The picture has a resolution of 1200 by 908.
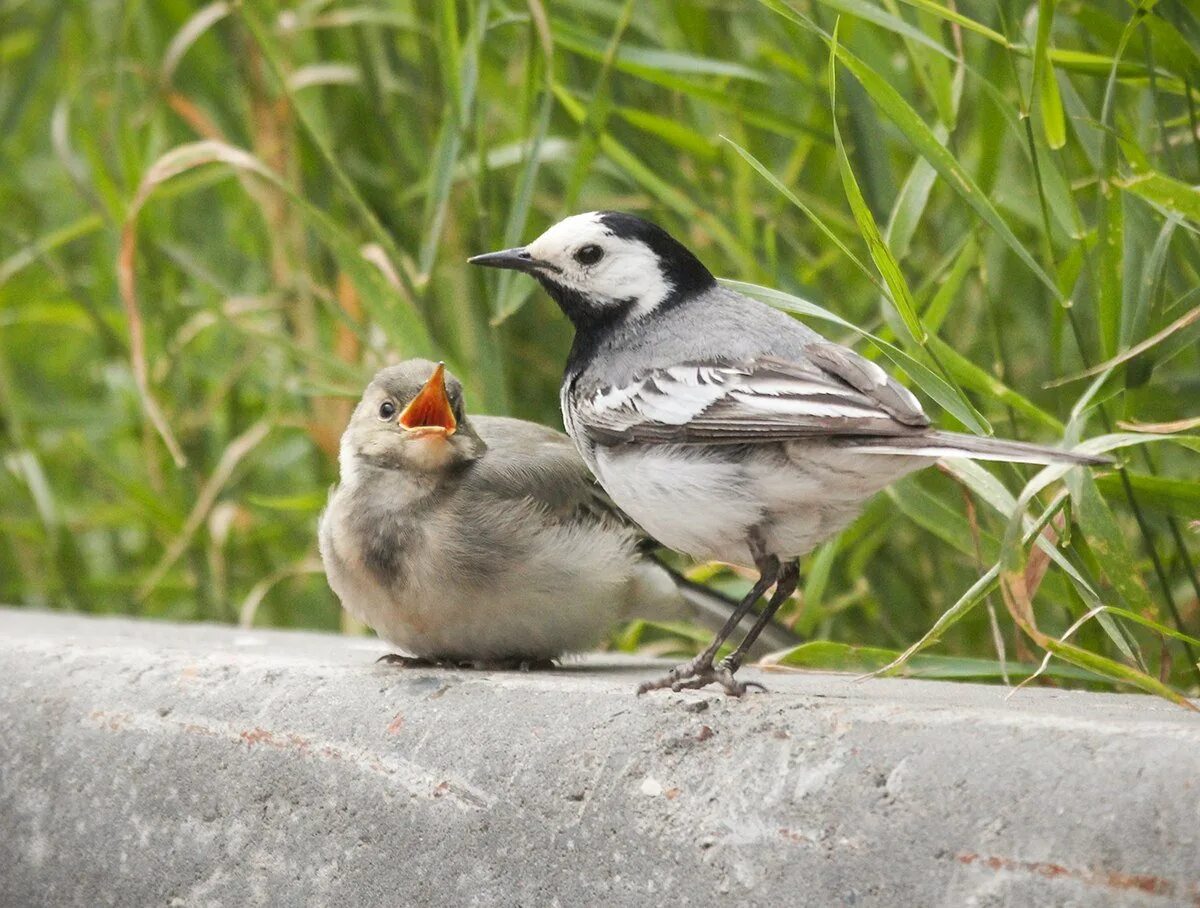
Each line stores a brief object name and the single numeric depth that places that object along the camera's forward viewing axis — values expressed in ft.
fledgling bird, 18.02
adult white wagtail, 14.75
